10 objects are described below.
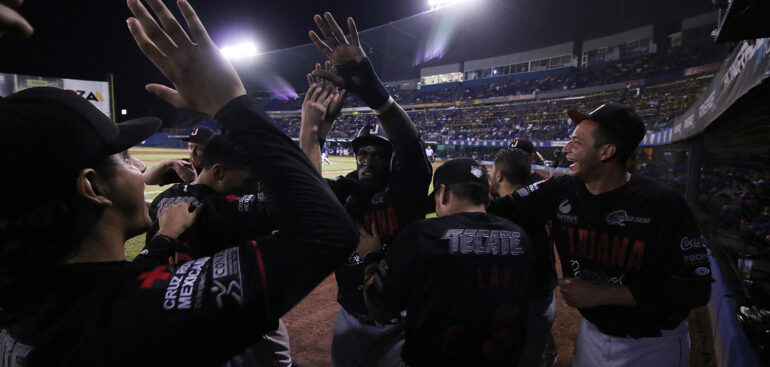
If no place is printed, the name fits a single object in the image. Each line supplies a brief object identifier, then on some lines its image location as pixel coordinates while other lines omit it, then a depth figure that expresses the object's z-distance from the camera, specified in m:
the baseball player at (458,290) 1.83
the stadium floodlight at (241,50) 39.17
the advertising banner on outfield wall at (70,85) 15.88
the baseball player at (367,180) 1.85
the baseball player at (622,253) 2.14
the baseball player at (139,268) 0.83
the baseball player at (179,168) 3.64
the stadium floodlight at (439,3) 32.86
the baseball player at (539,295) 3.07
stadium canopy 30.09
